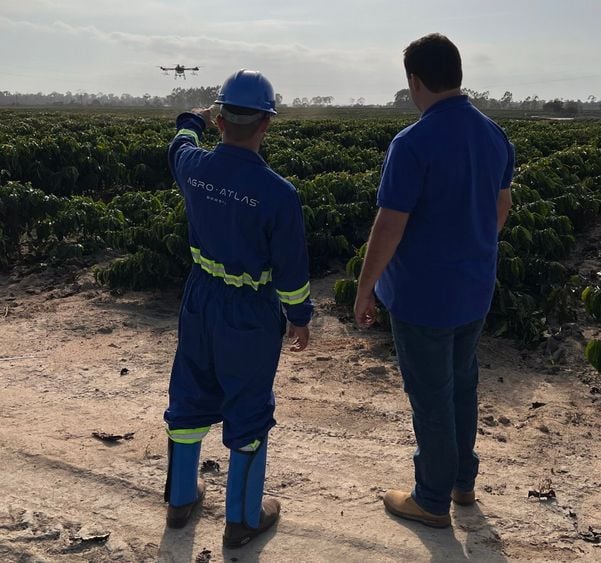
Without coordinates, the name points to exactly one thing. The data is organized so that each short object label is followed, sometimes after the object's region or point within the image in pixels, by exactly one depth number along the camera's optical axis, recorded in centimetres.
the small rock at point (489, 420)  402
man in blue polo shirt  250
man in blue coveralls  256
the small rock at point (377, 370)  472
